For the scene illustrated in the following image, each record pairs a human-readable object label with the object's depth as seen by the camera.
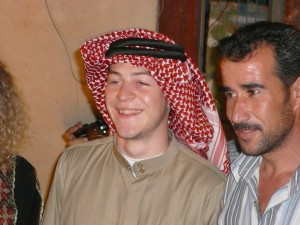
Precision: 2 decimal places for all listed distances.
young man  2.23
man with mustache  2.01
